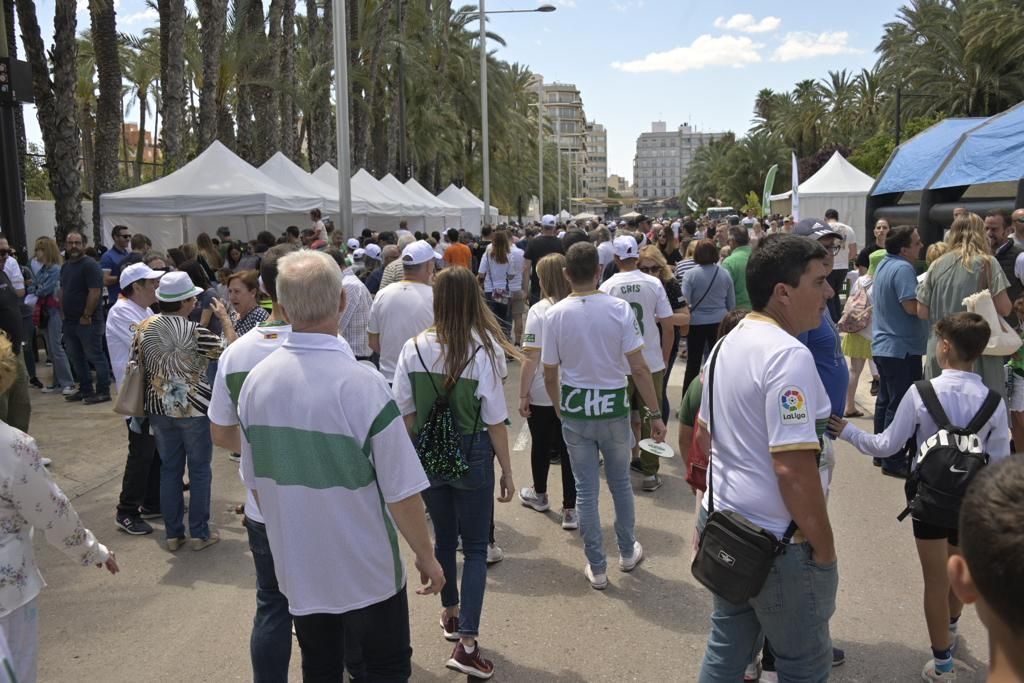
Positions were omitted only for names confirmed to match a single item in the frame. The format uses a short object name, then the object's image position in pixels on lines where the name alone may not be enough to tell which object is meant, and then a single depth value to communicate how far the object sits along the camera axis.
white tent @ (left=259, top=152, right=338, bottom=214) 18.56
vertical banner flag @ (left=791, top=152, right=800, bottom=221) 18.71
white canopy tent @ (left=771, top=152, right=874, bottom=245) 24.45
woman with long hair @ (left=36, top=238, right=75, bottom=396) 10.11
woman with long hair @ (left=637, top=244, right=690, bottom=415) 7.36
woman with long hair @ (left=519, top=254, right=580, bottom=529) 5.62
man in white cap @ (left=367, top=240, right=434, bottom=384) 5.26
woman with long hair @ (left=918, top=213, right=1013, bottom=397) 5.78
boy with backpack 3.30
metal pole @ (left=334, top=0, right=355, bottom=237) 14.05
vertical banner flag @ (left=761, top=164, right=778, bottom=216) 25.12
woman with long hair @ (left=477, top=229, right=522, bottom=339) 11.67
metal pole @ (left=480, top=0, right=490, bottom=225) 29.08
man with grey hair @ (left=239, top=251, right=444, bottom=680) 2.50
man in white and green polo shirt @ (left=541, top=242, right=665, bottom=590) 4.61
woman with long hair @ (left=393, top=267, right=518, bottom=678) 3.75
